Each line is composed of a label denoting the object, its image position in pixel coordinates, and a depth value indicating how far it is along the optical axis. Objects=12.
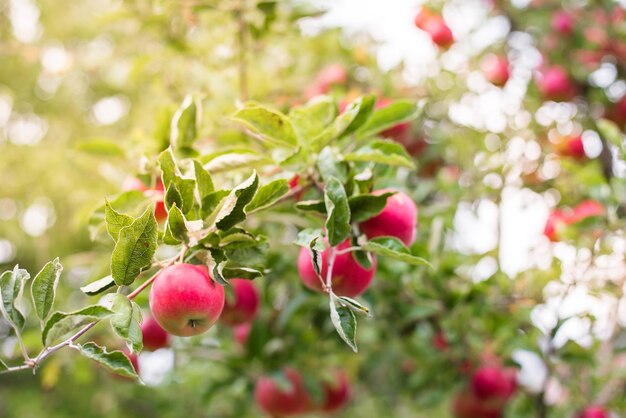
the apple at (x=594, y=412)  2.00
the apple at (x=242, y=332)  1.95
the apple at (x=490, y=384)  1.94
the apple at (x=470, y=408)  2.11
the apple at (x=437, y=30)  2.62
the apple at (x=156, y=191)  1.49
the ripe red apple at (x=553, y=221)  2.16
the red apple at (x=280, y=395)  2.02
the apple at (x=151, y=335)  1.68
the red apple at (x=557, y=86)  2.66
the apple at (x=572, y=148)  2.59
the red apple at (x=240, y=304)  1.69
